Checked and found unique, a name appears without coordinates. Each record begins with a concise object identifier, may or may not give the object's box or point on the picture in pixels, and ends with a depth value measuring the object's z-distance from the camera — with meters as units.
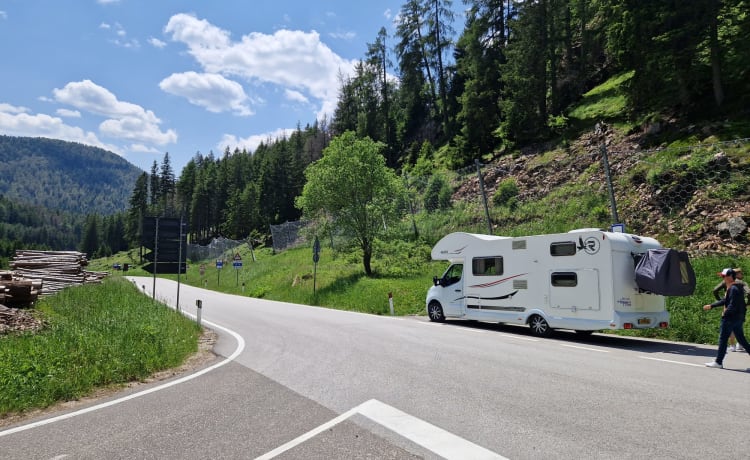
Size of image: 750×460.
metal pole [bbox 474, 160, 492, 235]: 19.05
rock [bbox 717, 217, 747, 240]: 14.21
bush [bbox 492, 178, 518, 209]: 23.78
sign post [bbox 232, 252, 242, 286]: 34.41
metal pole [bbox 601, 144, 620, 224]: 13.83
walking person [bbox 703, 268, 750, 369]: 7.95
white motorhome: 10.66
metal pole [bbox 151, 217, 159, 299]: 14.79
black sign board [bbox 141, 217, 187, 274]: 14.81
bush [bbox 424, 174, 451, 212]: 25.59
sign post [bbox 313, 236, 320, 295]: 24.61
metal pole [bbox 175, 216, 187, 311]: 15.06
